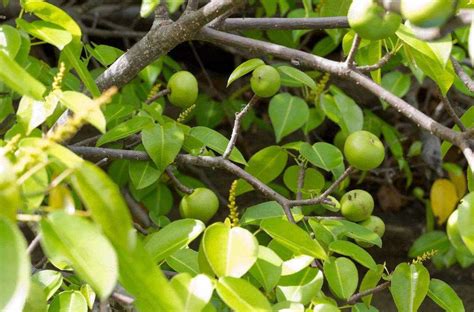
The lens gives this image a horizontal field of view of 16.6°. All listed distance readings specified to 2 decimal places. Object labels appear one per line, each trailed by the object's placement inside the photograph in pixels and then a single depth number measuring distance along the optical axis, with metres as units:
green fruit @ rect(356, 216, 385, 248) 1.46
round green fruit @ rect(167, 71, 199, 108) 1.49
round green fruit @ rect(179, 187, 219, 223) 1.43
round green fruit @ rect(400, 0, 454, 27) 1.11
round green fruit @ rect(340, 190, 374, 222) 1.44
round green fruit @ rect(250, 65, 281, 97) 1.42
